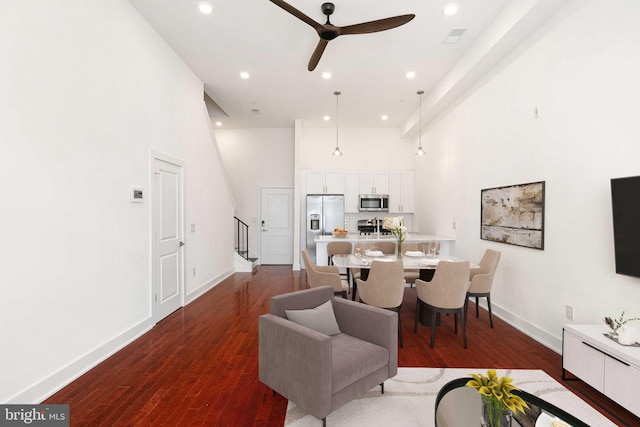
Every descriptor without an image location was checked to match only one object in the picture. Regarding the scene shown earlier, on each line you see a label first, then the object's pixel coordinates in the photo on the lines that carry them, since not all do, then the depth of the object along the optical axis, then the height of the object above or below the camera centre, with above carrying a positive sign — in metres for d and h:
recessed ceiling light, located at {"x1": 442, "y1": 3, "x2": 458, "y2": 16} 3.50 +2.26
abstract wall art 3.55 -0.05
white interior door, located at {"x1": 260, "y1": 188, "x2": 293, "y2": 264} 8.73 -0.37
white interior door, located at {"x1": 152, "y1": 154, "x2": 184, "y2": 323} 4.11 -0.37
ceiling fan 3.01 +1.86
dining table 3.68 -0.62
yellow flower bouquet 1.29 -0.77
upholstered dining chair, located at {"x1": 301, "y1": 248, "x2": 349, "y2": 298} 3.77 -0.81
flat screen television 2.36 -0.10
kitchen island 5.72 -0.55
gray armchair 1.93 -1.00
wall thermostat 3.61 +0.18
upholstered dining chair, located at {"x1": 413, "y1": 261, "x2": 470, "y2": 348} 3.32 -0.84
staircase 8.16 -0.80
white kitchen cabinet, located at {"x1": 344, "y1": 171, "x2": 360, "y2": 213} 8.18 +0.48
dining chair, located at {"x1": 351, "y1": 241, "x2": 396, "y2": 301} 5.10 -0.58
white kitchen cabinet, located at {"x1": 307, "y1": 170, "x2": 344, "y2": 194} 8.09 +0.73
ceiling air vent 3.98 +2.26
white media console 2.11 -1.11
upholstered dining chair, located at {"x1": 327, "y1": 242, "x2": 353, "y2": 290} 5.70 -0.67
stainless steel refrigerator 7.88 -0.11
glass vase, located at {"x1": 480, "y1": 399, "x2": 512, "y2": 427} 1.36 -0.89
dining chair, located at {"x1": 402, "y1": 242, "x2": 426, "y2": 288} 4.95 -0.99
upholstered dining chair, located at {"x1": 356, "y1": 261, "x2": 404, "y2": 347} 3.37 -0.80
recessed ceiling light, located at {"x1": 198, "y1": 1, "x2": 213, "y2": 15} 3.50 +2.28
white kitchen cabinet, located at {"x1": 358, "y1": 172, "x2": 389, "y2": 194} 8.17 +0.68
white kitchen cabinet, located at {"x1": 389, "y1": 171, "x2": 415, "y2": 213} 8.17 +0.53
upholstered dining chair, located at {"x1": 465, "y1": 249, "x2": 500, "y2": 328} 3.81 -0.85
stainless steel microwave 8.09 +0.19
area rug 2.17 -1.43
